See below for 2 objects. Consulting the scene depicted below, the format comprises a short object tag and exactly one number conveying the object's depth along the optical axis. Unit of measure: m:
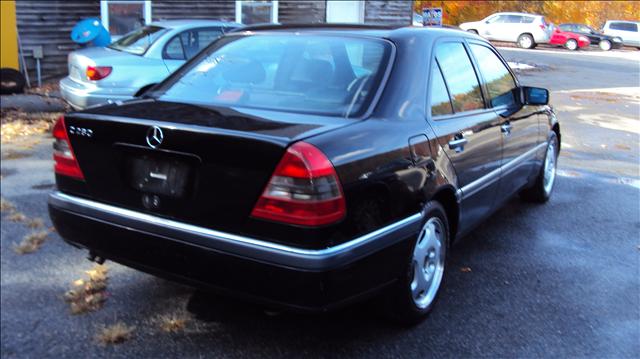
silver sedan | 8.09
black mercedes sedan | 2.66
